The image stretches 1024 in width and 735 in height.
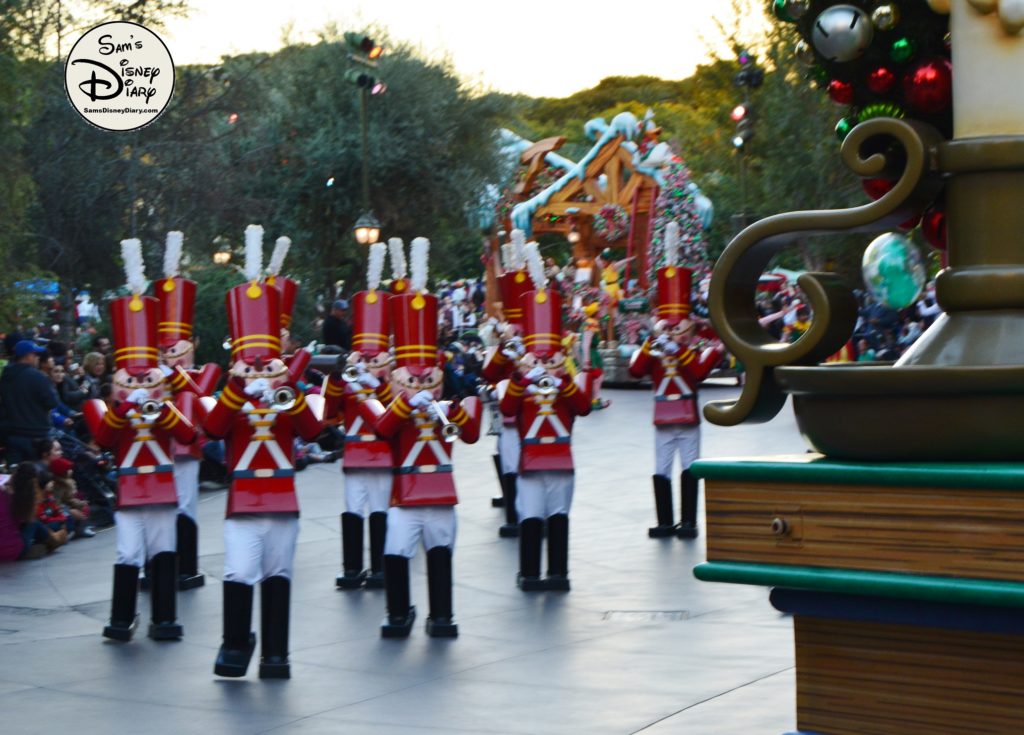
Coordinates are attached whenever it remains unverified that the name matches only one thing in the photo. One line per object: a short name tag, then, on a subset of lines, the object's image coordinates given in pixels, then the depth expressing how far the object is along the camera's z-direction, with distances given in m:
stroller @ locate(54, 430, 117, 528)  14.09
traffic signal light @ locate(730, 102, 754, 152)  27.09
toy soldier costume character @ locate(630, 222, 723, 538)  12.70
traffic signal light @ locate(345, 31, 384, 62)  23.25
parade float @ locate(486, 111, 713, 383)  28.45
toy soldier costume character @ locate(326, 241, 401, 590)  10.64
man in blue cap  13.08
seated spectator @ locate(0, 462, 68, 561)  11.94
